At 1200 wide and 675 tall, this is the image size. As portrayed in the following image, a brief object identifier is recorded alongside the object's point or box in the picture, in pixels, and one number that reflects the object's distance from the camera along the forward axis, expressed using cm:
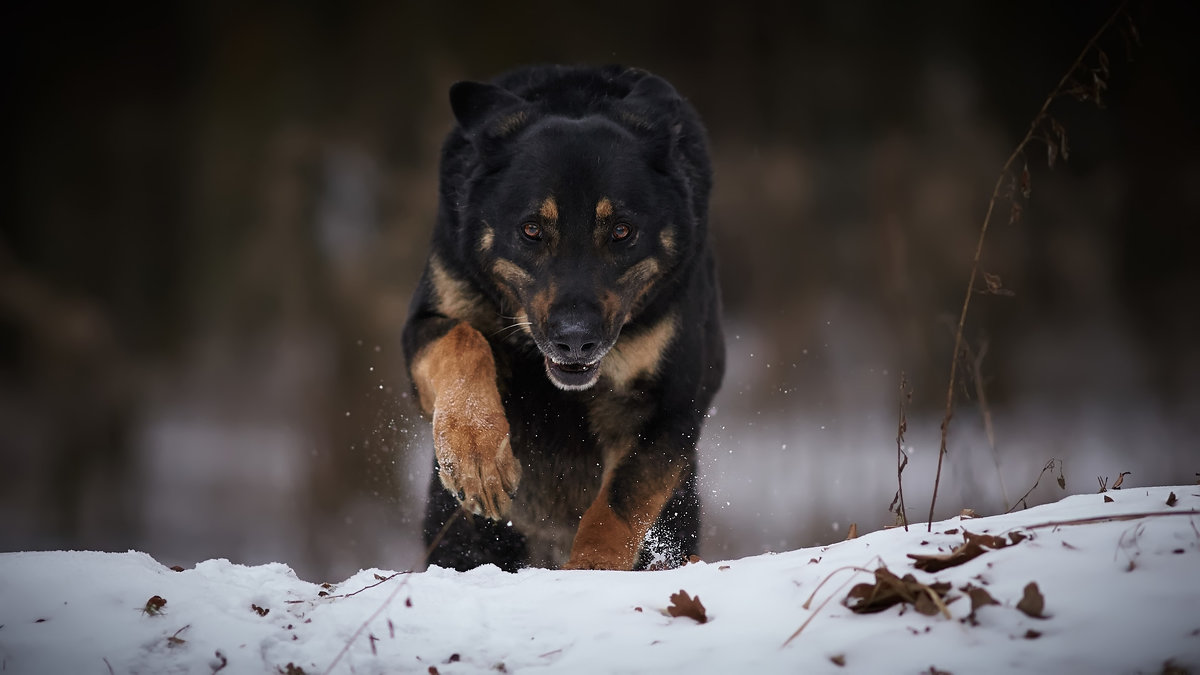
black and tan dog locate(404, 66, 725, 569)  789
